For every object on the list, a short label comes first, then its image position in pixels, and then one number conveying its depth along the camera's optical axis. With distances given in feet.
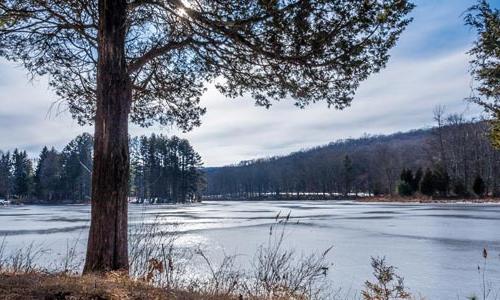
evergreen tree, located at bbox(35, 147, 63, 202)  272.72
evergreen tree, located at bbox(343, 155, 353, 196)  268.31
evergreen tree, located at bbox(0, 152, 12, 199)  304.71
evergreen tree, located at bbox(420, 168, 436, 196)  161.38
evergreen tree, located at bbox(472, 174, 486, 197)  154.40
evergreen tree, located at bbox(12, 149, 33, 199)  273.95
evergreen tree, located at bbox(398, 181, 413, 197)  171.91
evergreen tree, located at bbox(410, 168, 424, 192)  173.19
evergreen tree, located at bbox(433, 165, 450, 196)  160.66
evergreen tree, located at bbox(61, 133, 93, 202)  270.05
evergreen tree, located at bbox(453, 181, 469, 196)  157.14
